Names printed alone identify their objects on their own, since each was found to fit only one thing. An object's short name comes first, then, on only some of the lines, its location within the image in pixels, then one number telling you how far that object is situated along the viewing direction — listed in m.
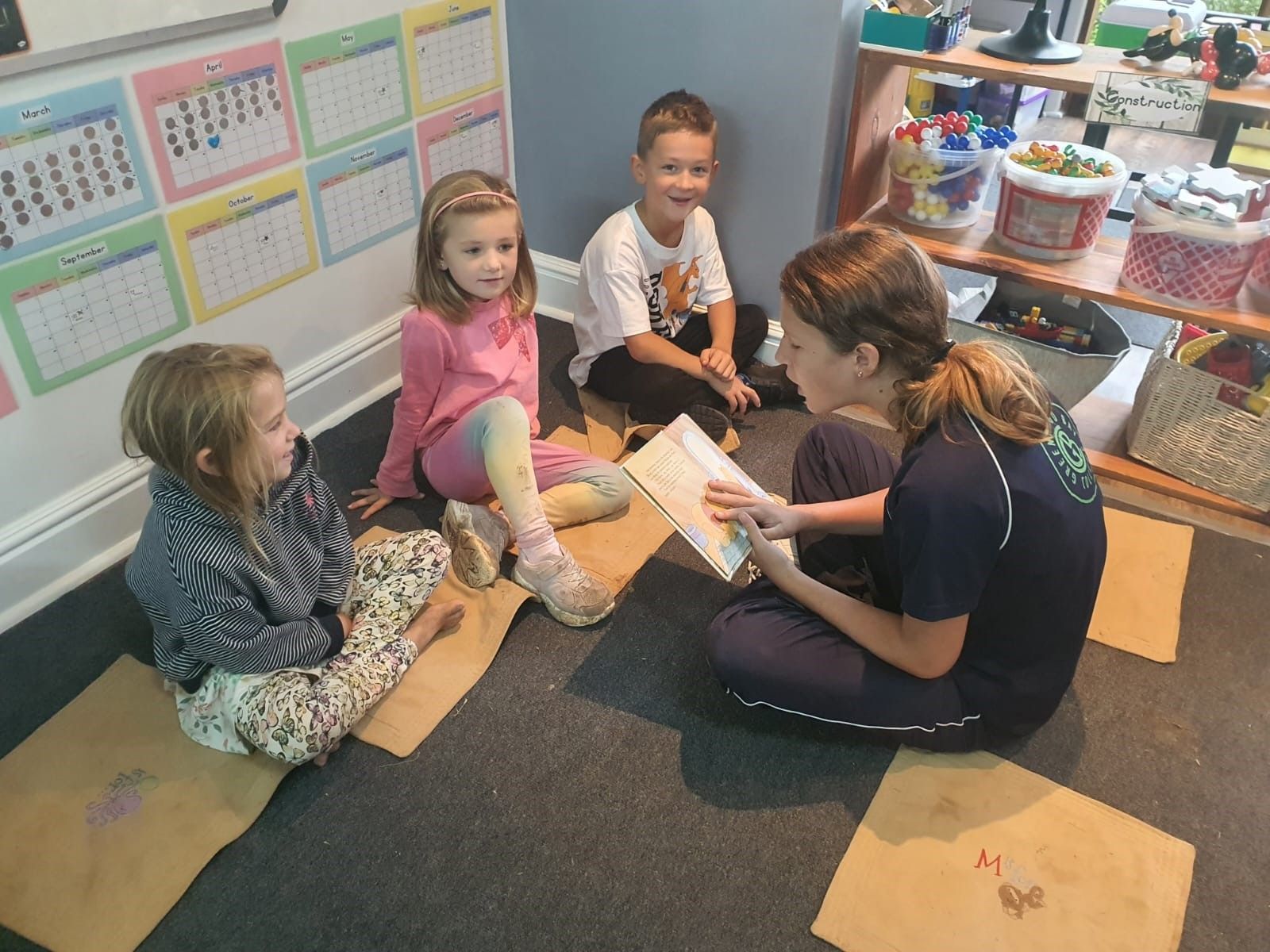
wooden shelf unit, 1.75
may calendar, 1.84
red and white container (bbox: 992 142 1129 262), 1.85
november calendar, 1.97
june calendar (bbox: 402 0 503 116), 2.06
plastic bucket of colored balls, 1.95
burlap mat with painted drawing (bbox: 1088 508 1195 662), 1.64
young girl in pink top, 1.67
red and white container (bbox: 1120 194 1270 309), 1.71
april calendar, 1.61
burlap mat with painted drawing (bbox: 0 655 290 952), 1.23
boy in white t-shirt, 1.94
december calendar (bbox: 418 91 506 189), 2.19
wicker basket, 1.83
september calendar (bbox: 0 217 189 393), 1.53
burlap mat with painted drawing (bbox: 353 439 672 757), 1.47
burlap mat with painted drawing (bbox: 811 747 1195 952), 1.23
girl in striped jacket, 1.22
